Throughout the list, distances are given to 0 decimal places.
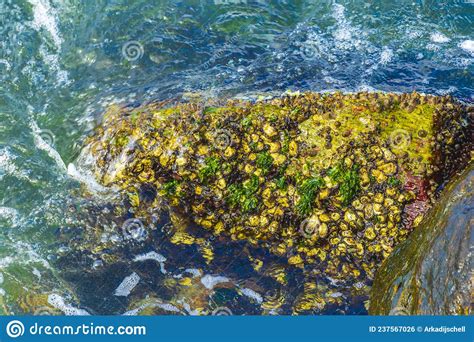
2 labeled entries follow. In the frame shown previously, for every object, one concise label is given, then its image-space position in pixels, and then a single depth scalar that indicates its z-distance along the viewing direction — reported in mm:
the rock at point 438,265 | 4926
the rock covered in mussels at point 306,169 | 6434
